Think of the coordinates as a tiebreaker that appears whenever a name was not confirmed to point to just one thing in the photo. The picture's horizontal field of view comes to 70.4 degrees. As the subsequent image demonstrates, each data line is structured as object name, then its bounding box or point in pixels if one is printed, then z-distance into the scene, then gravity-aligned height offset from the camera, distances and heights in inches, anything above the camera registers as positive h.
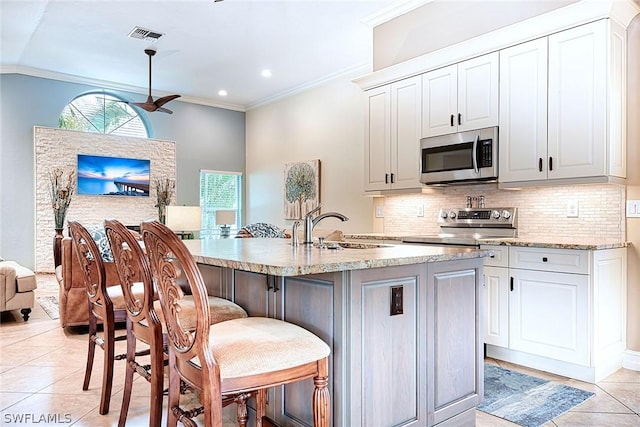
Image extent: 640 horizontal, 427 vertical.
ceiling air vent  200.1 +79.7
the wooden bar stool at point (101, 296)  92.4 -18.4
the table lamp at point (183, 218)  244.4 -4.0
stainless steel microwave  145.6 +18.1
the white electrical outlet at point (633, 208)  124.3 +0.5
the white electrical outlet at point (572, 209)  136.4 +0.4
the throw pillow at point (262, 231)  204.4 -9.2
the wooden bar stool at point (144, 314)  73.4 -18.0
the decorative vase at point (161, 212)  299.6 -1.2
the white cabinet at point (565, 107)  120.0 +29.4
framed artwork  270.4 +14.2
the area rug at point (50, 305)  186.3 -42.4
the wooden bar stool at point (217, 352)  54.6 -18.6
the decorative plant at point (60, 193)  247.3 +10.3
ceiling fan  223.6 +54.6
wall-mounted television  275.6 +22.1
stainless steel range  147.8 -5.4
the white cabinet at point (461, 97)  144.4 +38.4
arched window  277.0 +59.9
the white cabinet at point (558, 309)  113.6 -26.3
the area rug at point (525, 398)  95.0 -43.1
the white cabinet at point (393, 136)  168.6 +29.1
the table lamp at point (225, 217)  268.8 -3.8
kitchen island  69.0 -18.3
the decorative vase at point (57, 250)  205.2 -17.8
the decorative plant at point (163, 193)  300.8 +11.8
